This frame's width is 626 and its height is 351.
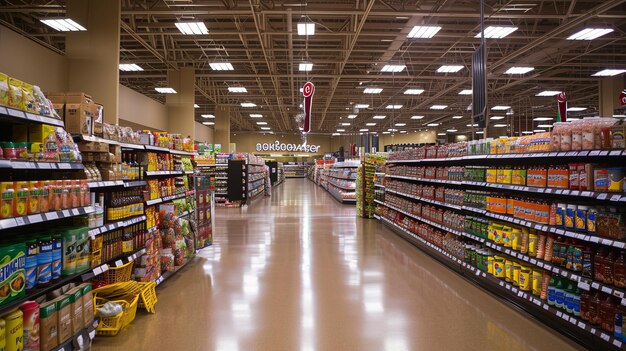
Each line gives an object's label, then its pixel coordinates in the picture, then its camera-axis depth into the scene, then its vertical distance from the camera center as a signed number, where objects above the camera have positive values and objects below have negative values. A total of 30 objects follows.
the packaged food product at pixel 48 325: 2.57 -1.00
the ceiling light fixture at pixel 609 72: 14.39 +3.67
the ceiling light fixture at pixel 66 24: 8.14 +3.12
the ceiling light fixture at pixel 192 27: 10.19 +3.84
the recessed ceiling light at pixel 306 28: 9.89 +3.68
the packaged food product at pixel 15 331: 2.31 -0.93
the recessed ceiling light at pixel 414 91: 18.47 +3.84
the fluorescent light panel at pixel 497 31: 10.05 +3.68
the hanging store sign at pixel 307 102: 11.25 +2.06
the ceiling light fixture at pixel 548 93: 19.34 +3.89
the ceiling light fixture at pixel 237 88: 17.61 +3.77
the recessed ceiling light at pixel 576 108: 24.27 +3.89
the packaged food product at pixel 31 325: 2.45 -0.94
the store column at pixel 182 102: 16.03 +2.89
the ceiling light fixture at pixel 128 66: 13.98 +3.85
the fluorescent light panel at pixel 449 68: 14.23 +3.86
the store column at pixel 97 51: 8.40 +2.63
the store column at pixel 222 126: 24.44 +2.94
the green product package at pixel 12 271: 2.33 -0.59
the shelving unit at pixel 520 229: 3.31 -0.68
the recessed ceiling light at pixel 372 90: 18.09 +3.80
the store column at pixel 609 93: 16.36 +3.28
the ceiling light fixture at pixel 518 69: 14.88 +3.95
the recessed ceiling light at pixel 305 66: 13.69 +3.75
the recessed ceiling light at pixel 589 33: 10.42 +3.73
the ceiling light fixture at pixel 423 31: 10.34 +3.76
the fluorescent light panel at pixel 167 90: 15.22 +3.23
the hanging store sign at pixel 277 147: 42.07 +2.74
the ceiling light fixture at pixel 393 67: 14.27 +3.85
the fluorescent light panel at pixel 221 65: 13.53 +3.74
